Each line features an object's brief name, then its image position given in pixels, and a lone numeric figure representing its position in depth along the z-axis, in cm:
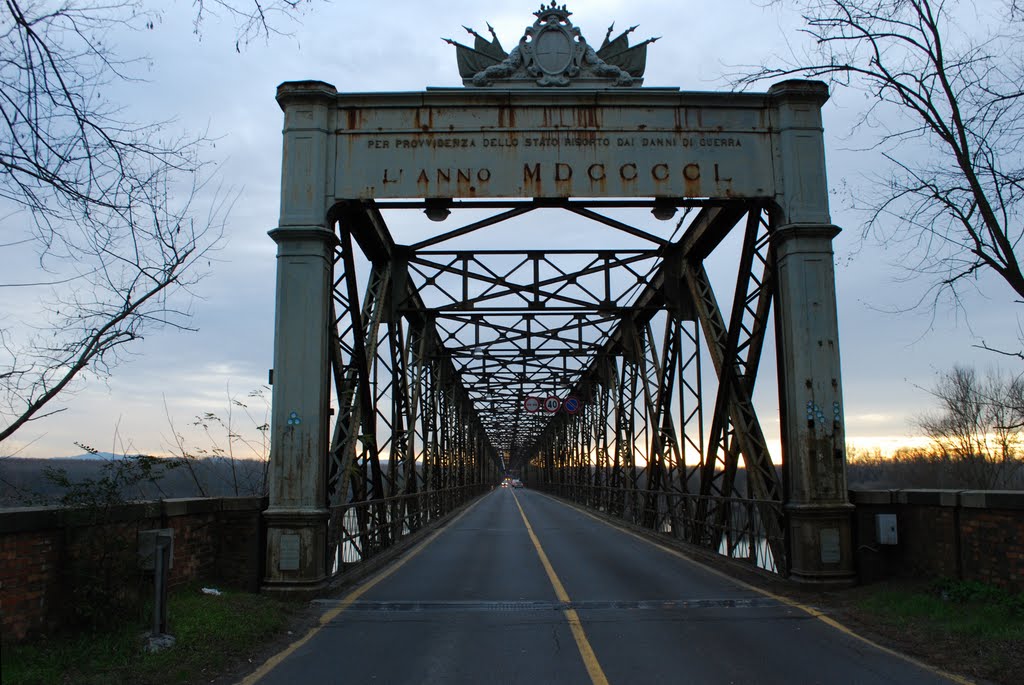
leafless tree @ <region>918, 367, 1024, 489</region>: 3578
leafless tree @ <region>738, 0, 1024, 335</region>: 840
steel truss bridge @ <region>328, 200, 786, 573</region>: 1245
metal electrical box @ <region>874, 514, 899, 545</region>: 1025
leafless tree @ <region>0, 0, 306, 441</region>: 498
